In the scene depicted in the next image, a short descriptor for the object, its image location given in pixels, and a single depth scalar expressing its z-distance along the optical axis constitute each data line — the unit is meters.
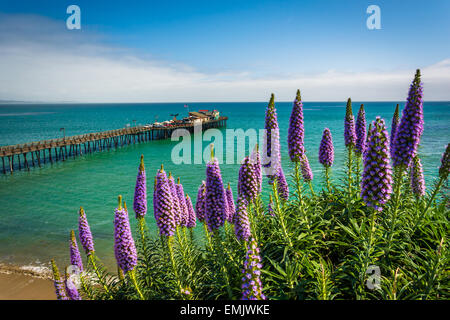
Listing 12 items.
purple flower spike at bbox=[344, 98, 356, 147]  8.70
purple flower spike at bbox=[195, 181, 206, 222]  8.95
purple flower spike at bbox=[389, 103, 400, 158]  8.59
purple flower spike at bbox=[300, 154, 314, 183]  9.98
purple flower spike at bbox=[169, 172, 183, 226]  7.15
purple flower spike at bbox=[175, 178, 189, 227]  9.34
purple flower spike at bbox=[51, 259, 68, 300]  5.60
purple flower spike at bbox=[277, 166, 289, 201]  9.29
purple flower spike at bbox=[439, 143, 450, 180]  6.24
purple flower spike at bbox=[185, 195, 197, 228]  10.16
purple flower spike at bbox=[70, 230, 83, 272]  7.41
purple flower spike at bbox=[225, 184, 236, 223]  10.11
